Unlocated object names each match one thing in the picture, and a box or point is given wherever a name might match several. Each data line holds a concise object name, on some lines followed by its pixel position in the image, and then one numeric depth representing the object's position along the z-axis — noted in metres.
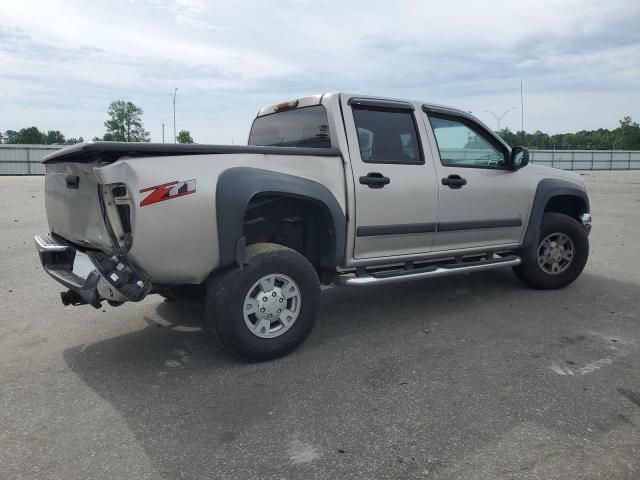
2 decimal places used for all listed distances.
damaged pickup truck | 3.20
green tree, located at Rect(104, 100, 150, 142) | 70.88
